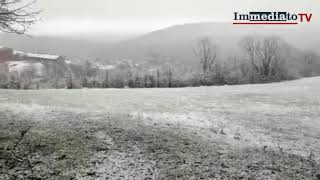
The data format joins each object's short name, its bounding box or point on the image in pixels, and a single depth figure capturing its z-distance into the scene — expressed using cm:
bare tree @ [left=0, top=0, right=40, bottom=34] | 888
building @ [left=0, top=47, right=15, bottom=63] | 8449
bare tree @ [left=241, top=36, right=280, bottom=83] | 5191
